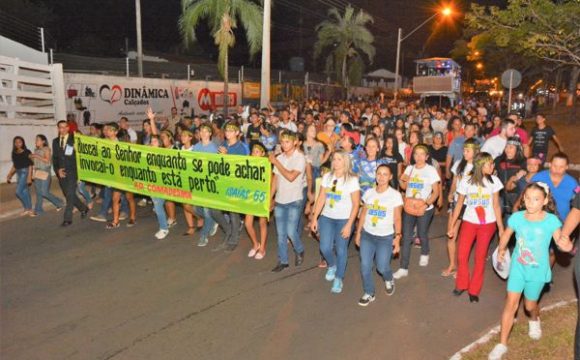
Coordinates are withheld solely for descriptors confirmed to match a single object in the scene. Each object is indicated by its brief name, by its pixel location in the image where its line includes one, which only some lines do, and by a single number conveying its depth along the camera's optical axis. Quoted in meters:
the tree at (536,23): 11.19
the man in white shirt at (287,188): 6.54
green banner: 7.21
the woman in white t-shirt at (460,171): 6.54
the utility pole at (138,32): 22.57
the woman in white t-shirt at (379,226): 5.53
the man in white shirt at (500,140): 8.77
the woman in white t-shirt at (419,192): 6.46
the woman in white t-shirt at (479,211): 5.64
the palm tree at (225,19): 19.33
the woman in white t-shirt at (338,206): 5.73
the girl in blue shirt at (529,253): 4.50
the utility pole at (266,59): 16.12
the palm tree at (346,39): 36.88
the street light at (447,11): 29.71
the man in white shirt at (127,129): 11.16
